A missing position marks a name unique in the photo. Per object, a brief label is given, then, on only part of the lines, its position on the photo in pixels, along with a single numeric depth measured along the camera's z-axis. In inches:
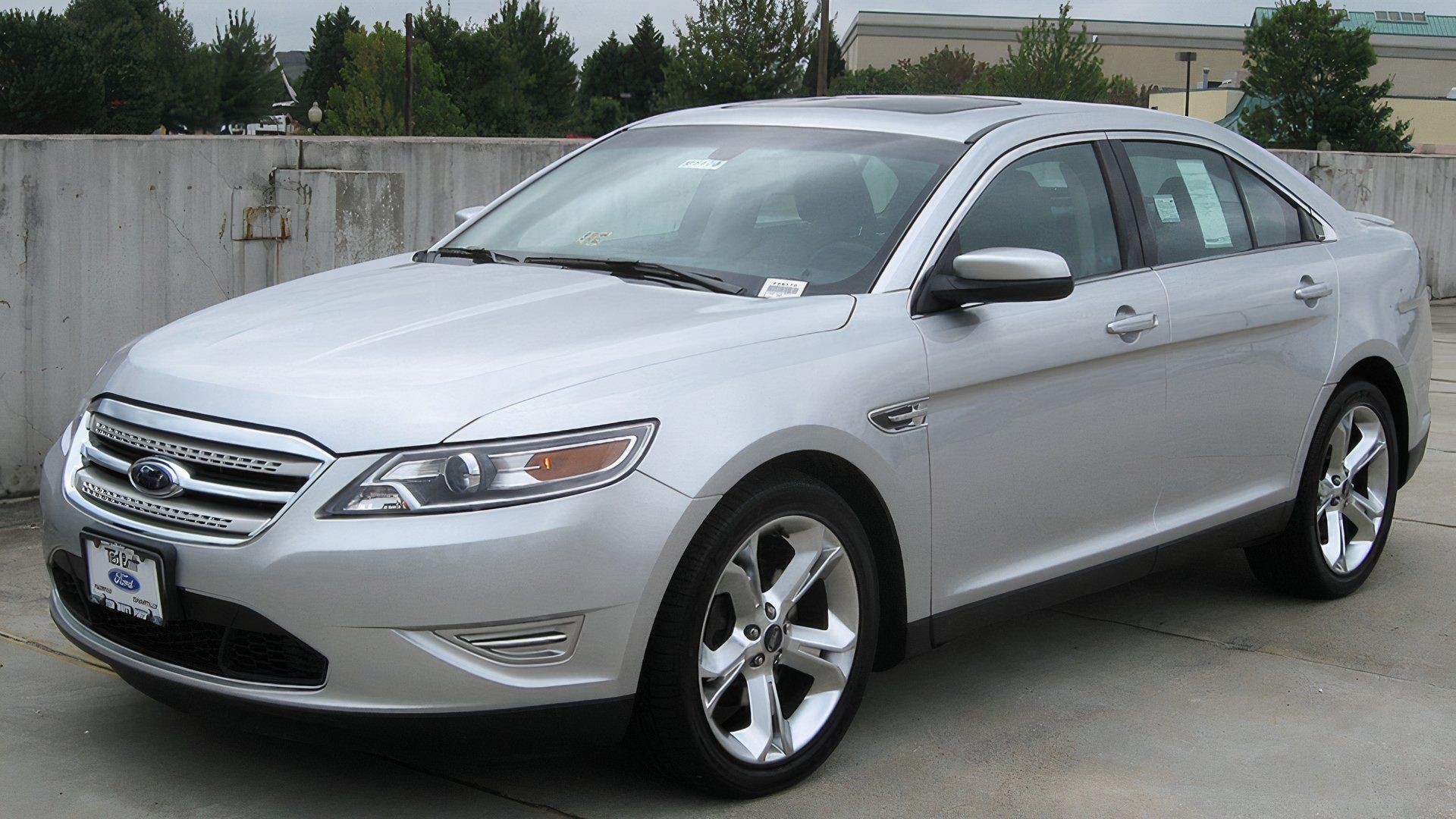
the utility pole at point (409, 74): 2171.5
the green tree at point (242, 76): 3816.4
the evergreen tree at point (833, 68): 4409.7
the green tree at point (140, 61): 3058.6
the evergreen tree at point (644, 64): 4633.4
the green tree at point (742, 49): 2388.0
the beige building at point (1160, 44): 5246.1
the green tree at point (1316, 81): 2175.2
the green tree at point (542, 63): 2760.8
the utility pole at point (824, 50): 1851.6
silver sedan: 117.9
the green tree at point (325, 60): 4067.4
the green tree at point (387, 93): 2287.2
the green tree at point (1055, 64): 2864.2
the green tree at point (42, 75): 2733.8
